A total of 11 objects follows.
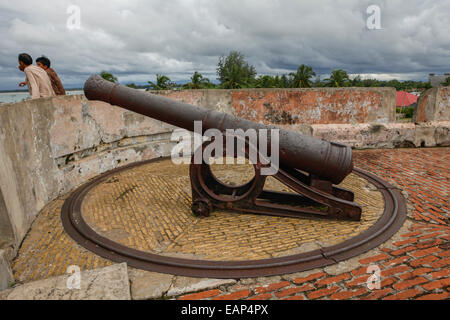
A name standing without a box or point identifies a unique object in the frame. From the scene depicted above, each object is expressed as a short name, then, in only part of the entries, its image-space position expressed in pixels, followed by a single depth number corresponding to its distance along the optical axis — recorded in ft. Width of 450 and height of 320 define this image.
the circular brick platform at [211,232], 9.00
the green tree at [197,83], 112.57
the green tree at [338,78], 138.82
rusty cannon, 11.65
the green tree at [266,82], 143.54
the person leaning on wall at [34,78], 15.67
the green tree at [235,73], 120.98
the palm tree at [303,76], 137.80
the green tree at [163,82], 115.34
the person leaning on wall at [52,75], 17.39
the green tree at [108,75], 107.14
